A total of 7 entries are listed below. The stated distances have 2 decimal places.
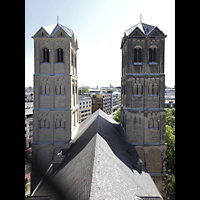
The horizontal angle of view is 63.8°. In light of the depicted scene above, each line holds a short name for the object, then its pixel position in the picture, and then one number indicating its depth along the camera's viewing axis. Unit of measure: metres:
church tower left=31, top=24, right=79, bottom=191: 19.75
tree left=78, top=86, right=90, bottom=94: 123.47
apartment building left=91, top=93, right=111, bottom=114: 85.81
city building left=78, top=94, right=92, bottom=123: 68.68
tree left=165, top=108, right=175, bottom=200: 25.48
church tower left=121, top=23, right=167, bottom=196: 18.92
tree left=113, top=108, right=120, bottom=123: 37.58
